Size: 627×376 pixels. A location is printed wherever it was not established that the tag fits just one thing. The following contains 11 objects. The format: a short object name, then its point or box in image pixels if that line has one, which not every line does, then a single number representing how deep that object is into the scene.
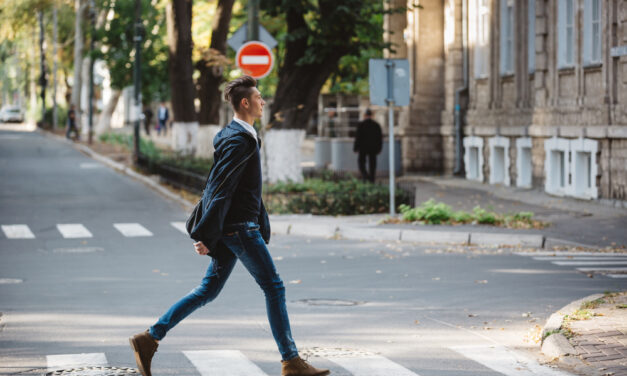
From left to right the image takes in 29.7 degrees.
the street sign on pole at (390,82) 19.41
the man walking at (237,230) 7.06
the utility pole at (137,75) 35.75
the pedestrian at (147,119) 66.69
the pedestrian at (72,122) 55.80
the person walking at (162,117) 65.57
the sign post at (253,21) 20.94
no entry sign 19.94
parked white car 114.88
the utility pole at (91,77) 50.16
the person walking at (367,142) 26.94
